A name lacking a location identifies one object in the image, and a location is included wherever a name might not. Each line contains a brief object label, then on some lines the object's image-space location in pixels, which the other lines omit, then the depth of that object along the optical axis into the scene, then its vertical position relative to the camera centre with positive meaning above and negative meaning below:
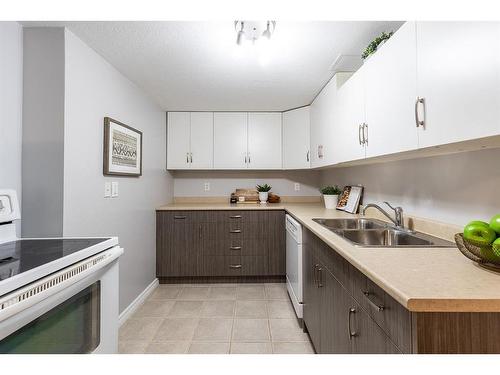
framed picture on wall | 1.94 +0.36
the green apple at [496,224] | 0.79 -0.10
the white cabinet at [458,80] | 0.77 +0.38
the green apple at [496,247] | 0.76 -0.16
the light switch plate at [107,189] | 1.94 +0.03
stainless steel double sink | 1.40 -0.26
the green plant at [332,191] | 2.90 +0.01
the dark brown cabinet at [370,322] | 0.67 -0.41
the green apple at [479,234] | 0.80 -0.13
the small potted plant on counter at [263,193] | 3.54 -0.01
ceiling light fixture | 1.49 +0.96
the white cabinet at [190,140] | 3.38 +0.69
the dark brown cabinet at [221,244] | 3.03 -0.60
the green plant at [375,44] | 1.46 +0.86
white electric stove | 0.72 -0.33
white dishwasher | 2.19 -0.64
